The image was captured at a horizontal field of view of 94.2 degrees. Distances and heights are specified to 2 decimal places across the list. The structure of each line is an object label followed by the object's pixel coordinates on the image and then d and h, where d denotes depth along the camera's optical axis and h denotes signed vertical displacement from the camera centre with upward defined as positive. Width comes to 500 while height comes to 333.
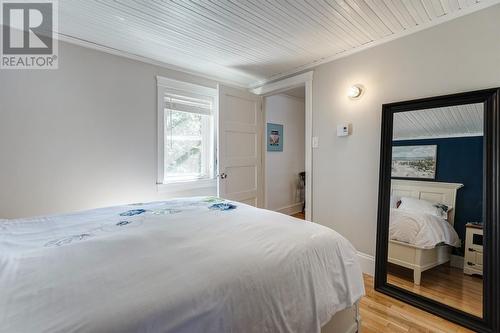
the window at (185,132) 2.88 +0.42
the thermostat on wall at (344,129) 2.56 +0.39
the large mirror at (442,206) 1.68 -0.35
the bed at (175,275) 0.71 -0.43
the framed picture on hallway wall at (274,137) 4.36 +0.52
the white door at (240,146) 3.12 +0.25
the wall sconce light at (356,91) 2.46 +0.78
